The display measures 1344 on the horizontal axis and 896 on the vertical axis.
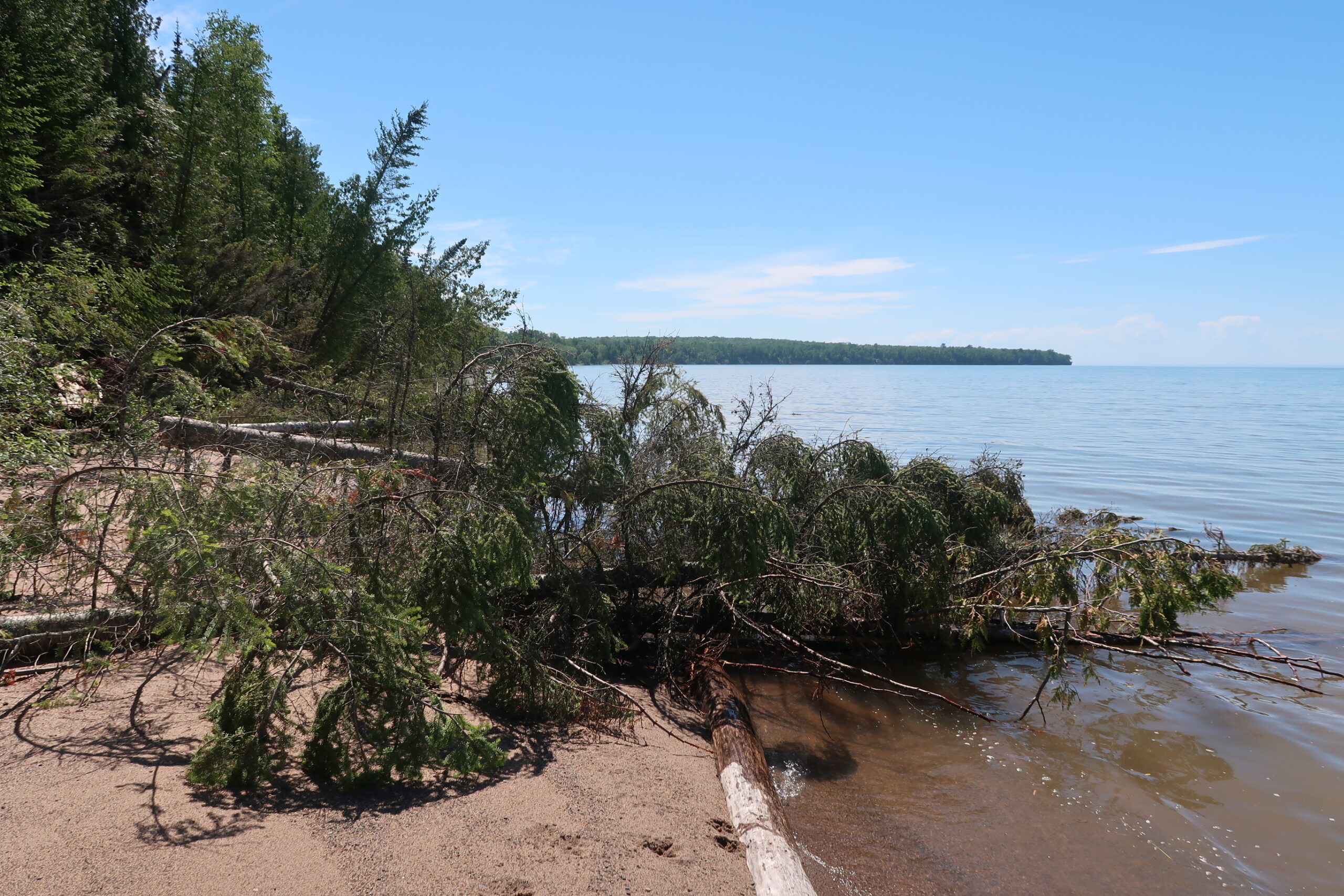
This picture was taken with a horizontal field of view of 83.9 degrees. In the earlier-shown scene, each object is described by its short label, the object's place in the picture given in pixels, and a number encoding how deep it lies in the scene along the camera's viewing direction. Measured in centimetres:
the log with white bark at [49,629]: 519
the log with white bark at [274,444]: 720
